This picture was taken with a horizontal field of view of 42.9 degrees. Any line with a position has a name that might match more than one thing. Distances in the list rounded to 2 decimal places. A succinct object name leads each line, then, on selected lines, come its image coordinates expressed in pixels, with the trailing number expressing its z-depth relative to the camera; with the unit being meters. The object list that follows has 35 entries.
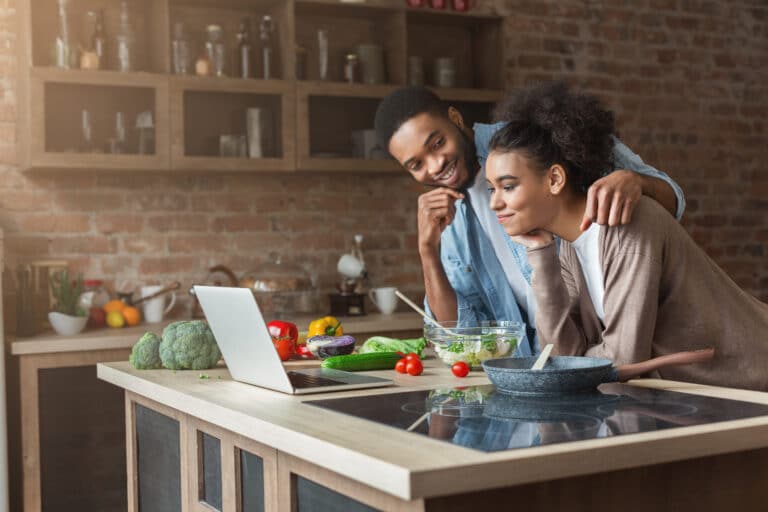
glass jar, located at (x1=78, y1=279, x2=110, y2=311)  4.27
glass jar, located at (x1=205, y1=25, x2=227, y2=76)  4.40
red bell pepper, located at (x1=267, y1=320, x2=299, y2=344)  2.65
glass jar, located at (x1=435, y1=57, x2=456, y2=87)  4.84
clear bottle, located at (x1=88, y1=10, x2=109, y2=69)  4.22
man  2.98
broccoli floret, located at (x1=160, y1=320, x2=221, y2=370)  2.46
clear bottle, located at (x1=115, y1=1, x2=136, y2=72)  4.23
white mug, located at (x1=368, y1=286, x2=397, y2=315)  4.64
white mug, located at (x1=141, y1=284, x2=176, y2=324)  4.34
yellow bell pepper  2.71
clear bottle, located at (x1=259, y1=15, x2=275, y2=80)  4.50
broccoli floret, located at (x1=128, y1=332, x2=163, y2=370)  2.52
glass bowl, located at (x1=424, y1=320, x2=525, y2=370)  2.31
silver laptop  1.98
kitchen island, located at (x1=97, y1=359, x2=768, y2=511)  1.31
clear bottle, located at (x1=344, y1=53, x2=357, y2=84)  4.68
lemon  4.15
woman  2.10
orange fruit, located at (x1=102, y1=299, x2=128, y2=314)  4.18
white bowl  3.90
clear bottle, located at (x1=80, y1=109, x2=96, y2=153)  4.20
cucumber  2.36
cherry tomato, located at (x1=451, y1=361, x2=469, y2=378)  2.20
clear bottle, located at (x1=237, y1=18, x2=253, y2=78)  4.47
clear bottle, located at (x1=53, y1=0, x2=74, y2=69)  4.09
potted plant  3.91
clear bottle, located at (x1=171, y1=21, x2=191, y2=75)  4.32
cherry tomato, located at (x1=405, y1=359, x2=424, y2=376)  2.27
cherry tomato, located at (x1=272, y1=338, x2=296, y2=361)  2.60
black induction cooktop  1.46
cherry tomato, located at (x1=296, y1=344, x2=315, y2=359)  2.64
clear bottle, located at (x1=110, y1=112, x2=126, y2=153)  4.23
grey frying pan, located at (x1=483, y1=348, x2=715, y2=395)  1.78
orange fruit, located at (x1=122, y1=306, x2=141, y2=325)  4.20
